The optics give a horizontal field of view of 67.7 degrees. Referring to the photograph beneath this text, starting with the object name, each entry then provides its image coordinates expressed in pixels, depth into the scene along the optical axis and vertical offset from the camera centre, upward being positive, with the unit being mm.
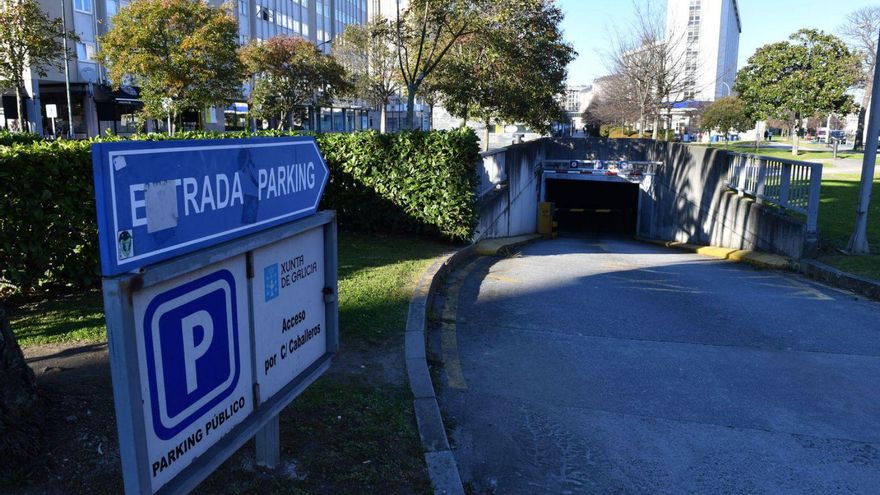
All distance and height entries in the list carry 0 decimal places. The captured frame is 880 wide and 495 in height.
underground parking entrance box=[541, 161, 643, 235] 25891 -3113
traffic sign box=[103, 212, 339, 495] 2137 -834
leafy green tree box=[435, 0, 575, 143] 20625 +2333
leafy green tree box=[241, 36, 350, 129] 44312 +4263
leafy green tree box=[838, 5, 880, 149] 41312 +5373
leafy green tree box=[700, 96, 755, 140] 58062 +2017
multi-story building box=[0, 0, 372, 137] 36969 +2579
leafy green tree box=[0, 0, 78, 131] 26078 +3802
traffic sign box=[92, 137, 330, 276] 1994 -207
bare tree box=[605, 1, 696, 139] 35188 +3802
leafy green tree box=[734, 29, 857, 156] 35344 +3356
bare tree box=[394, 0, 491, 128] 15945 +3027
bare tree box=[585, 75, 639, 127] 41625 +2590
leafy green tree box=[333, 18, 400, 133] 44594 +5459
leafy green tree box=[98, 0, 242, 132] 30656 +3947
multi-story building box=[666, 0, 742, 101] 86062 +17680
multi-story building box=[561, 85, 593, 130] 130825 +8460
